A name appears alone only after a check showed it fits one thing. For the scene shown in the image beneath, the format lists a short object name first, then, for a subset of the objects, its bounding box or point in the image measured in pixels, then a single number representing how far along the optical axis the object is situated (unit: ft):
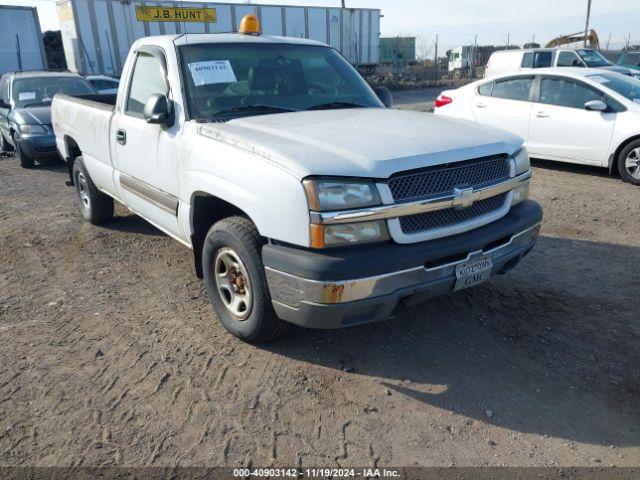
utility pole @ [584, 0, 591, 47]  113.31
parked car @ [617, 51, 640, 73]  61.72
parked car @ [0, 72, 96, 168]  30.58
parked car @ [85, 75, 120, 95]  46.24
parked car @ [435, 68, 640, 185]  23.77
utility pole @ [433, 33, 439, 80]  107.83
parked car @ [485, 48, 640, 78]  48.37
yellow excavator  78.95
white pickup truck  8.92
